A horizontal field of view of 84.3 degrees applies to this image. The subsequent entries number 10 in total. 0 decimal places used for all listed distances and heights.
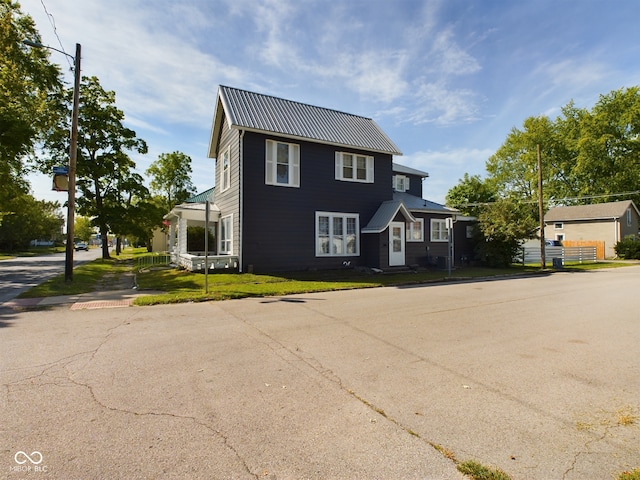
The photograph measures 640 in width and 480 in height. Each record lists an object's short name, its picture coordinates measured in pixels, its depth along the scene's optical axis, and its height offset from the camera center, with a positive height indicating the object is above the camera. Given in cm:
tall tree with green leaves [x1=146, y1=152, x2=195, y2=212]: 4203 +823
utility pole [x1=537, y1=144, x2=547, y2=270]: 2388 +98
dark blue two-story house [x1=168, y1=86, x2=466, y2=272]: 1639 +258
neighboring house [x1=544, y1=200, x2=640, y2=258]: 3906 +231
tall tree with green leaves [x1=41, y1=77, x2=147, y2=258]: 2797 +705
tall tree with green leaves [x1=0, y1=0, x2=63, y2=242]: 1825 +957
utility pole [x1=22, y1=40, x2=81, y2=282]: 1340 +273
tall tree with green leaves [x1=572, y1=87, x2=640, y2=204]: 4612 +1274
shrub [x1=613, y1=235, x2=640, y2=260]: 3419 -51
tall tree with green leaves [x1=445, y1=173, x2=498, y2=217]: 5169 +754
